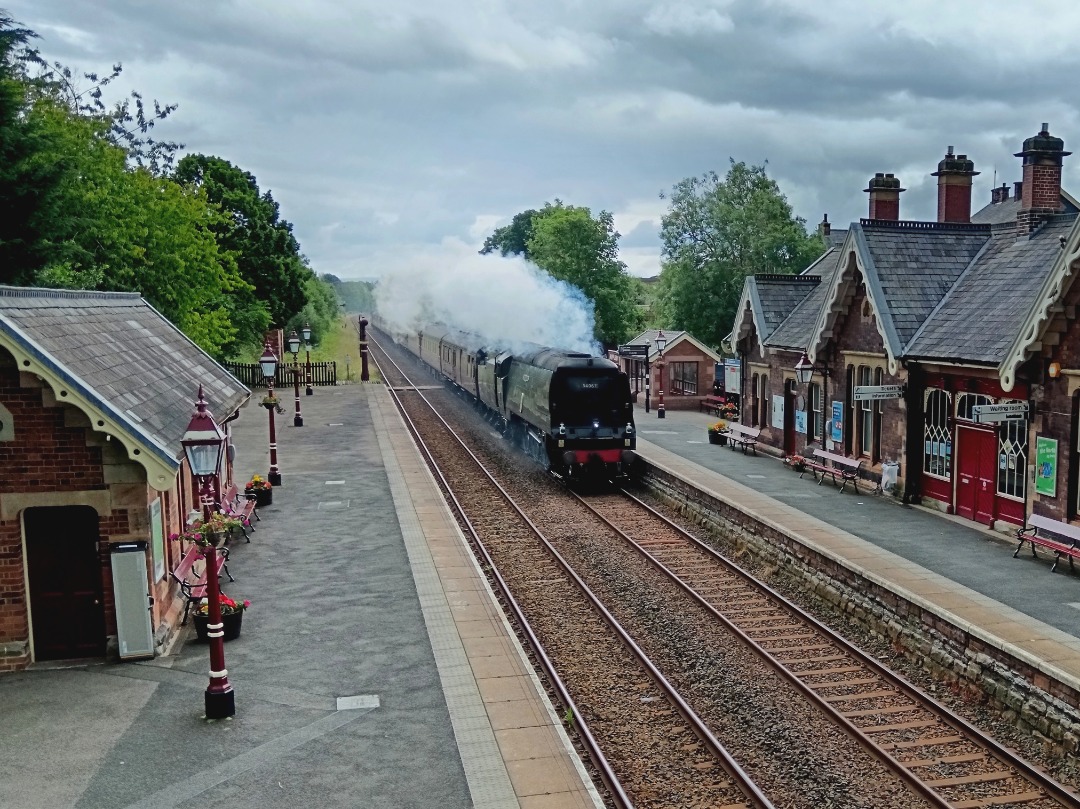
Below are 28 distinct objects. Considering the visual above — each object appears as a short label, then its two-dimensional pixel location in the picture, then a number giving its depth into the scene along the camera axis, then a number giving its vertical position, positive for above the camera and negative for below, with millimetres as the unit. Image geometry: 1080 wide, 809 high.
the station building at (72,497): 10688 -1918
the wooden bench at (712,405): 38344 -3503
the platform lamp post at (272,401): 23141 -1721
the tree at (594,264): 59438 +4054
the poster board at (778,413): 27641 -2799
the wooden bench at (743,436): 28359 -3612
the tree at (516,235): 96419 +9878
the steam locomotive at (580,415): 23188 -2289
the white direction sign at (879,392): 20594 -1651
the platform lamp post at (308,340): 44012 -357
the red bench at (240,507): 17641 -3504
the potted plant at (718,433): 29984 -3626
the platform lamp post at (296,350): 34812 -657
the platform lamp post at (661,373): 37469 -2099
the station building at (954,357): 16156 -847
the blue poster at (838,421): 23938 -2655
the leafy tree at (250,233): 49594 +5555
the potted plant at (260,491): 20636 -3526
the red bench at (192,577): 13000 -3617
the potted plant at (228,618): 12055 -3743
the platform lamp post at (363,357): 53062 -1518
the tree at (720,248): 48219 +3903
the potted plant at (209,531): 9750 -2113
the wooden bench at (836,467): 22344 -3747
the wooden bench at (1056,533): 14742 -3754
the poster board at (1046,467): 16094 -2693
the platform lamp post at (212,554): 9695 -2372
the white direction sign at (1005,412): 16719 -1757
